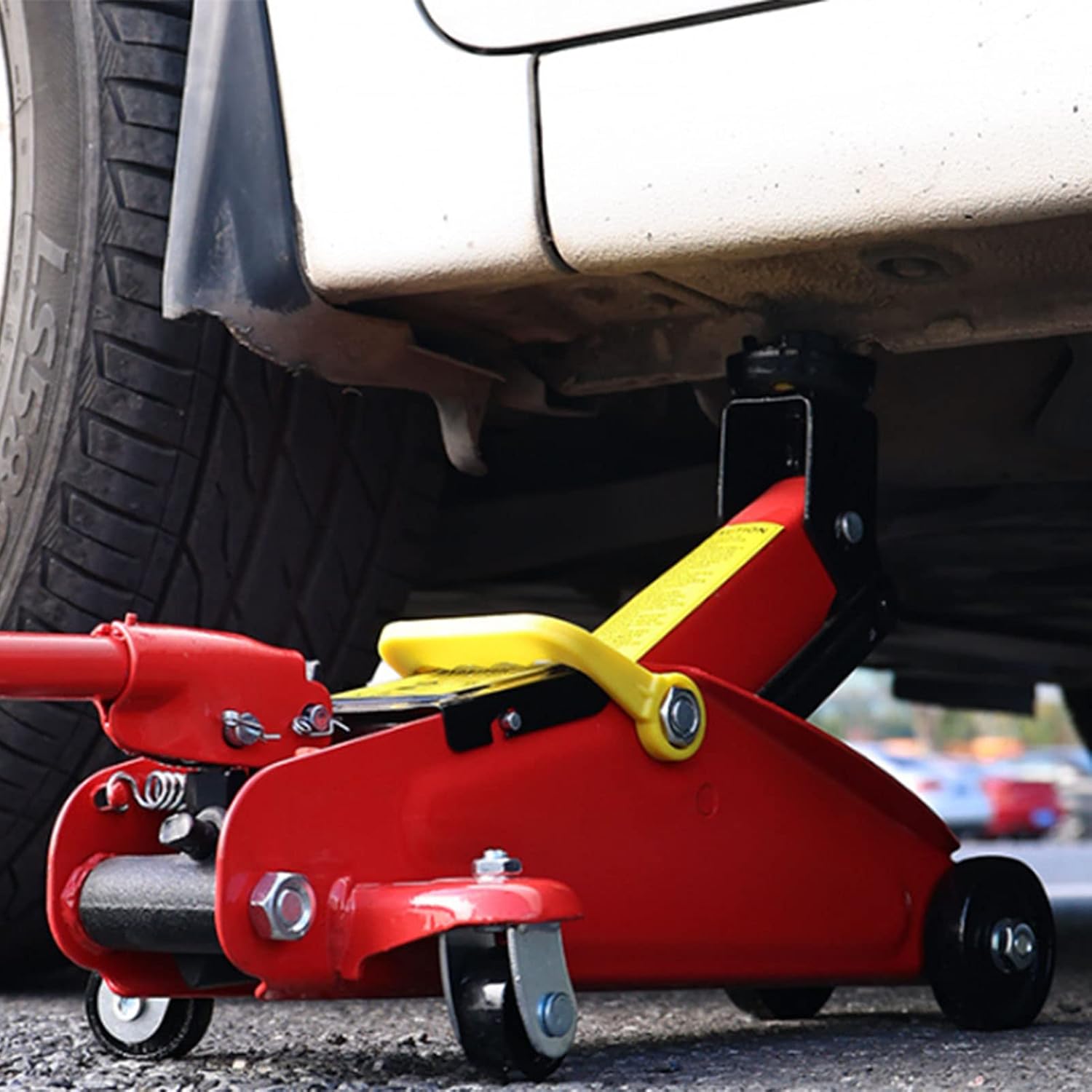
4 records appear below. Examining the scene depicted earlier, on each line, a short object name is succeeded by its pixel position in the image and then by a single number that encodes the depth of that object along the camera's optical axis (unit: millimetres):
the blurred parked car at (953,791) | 15388
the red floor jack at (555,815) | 1147
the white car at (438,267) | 1288
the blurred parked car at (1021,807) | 15969
